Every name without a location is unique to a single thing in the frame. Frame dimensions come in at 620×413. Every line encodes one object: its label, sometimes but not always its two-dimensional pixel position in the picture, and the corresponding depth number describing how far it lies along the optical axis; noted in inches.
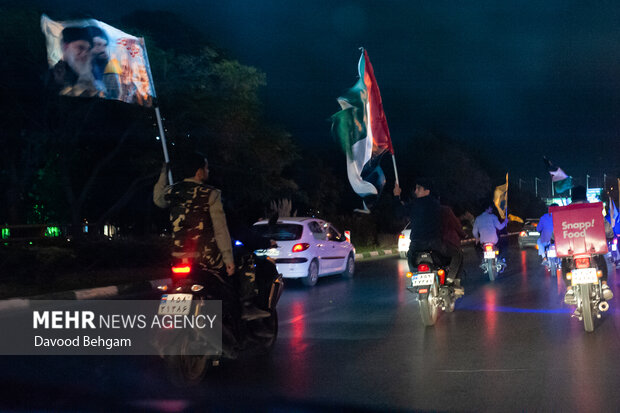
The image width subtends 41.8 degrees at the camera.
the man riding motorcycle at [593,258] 369.7
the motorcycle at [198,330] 260.7
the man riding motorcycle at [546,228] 477.1
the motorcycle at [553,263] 656.2
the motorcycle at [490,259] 690.8
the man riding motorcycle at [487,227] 684.7
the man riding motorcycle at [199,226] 271.4
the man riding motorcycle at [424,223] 400.8
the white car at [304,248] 657.0
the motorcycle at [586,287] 354.6
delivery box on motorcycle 362.3
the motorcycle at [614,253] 694.5
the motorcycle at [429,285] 388.8
